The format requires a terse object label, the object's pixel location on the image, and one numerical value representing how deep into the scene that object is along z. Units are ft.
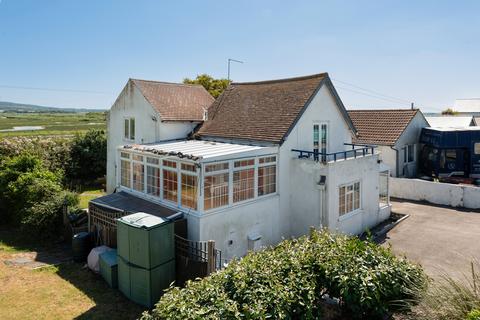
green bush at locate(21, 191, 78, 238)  60.75
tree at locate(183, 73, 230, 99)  151.48
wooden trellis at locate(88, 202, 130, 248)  50.83
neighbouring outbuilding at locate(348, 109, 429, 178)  98.37
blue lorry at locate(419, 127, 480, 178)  98.58
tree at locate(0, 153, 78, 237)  61.16
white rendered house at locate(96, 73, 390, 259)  49.19
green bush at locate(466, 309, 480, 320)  23.45
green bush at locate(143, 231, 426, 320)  24.90
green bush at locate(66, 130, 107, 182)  113.02
